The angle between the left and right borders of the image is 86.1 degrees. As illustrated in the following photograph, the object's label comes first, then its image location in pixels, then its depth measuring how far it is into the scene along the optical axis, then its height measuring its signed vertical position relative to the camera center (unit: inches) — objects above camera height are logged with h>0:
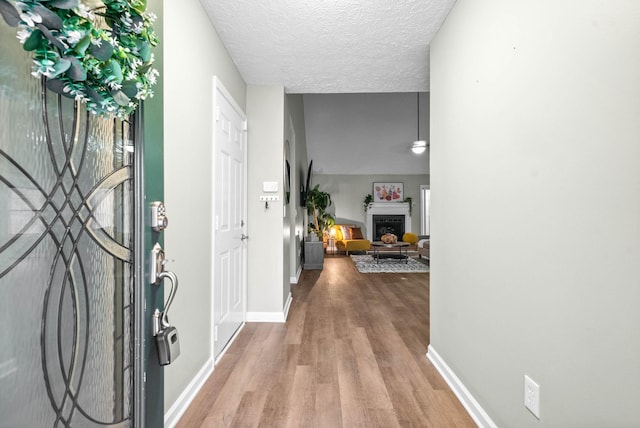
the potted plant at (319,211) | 344.5 +1.1
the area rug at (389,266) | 258.5 -43.6
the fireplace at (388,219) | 415.5 -8.3
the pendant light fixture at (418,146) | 284.1 +55.8
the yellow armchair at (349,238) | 354.3 -28.8
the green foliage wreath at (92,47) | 26.1 +14.4
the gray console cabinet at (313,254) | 270.2 -33.3
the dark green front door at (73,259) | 29.5 -5.1
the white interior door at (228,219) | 99.3 -2.3
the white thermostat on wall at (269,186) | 137.4 +10.4
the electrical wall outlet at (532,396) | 51.3 -28.2
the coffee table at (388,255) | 305.9 -39.1
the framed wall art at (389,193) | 415.8 +23.3
